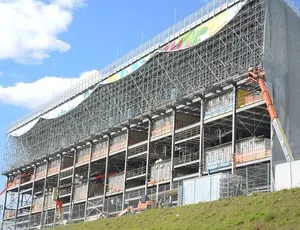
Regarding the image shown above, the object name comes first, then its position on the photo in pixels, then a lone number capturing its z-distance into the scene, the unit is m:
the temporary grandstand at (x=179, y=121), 42.75
